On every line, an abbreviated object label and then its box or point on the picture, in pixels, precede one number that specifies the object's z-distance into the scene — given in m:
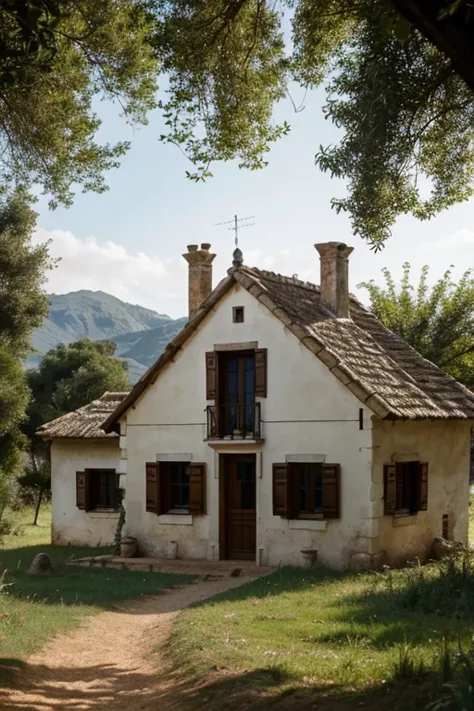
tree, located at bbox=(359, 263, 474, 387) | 32.25
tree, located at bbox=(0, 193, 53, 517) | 30.44
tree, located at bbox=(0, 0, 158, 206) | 11.85
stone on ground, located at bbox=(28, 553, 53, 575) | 18.27
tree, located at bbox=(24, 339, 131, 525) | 39.47
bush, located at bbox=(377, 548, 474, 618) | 11.85
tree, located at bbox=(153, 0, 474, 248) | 11.64
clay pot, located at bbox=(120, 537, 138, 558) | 21.08
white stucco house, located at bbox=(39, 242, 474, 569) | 18.75
